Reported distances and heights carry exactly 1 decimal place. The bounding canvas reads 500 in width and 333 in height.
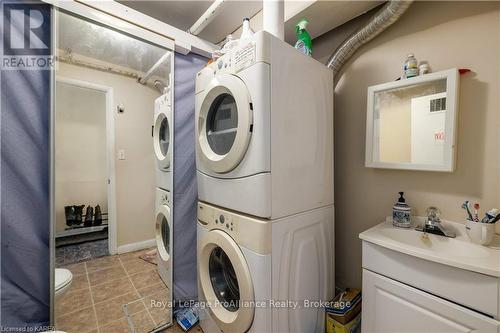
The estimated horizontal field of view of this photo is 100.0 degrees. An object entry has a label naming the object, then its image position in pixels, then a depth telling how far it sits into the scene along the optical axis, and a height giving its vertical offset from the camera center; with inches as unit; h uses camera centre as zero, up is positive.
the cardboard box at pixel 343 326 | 48.4 -38.2
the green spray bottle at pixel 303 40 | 50.3 +30.4
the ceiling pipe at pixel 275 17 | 46.7 +32.8
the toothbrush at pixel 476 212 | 40.0 -9.1
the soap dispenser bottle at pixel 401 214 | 47.8 -11.3
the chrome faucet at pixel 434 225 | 44.1 -13.0
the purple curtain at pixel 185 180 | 63.3 -5.4
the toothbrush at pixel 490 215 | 37.7 -9.0
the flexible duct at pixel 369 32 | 46.1 +32.9
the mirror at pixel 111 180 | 46.8 -4.7
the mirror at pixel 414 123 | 43.5 +9.8
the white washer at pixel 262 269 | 40.3 -23.3
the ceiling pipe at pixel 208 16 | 56.8 +42.4
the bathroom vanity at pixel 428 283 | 31.7 -20.2
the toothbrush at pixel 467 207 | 40.8 -8.2
